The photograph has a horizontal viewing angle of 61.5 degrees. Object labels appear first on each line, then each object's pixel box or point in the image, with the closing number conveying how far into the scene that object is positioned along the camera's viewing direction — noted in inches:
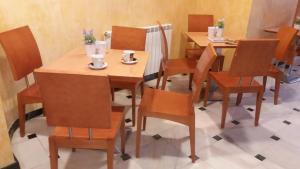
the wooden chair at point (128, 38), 97.6
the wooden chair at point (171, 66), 103.2
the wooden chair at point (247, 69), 82.4
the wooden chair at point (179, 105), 70.9
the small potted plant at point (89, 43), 76.7
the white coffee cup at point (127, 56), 75.6
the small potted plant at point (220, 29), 110.3
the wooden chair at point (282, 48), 109.6
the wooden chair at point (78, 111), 49.2
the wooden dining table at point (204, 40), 101.2
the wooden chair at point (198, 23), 128.3
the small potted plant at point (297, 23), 143.4
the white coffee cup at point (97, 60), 68.5
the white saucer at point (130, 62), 74.8
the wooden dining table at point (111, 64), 67.0
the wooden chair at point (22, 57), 76.8
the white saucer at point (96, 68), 69.6
